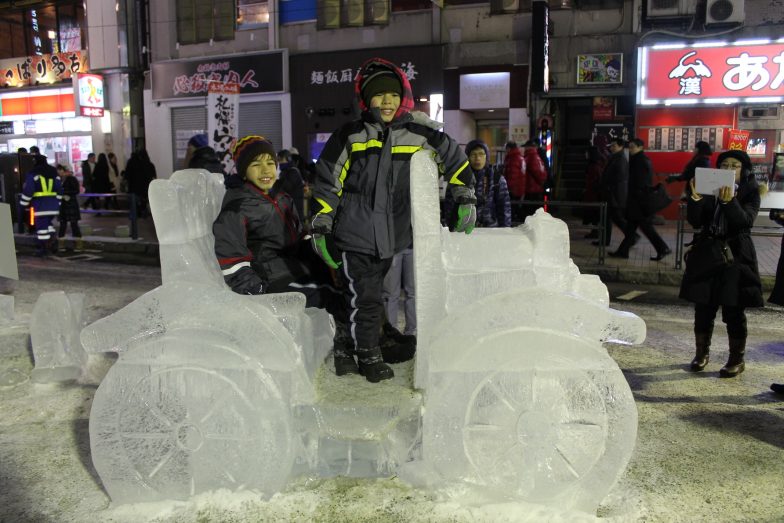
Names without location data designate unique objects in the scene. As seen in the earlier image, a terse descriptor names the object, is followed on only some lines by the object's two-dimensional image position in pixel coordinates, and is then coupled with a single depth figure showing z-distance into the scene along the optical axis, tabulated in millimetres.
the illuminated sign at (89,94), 21406
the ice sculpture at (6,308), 4918
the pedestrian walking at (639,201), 10344
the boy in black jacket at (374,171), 3424
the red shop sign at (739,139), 14594
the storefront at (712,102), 13930
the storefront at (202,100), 19578
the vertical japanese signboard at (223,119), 12258
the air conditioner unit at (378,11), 17938
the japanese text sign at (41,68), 23234
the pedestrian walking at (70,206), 13500
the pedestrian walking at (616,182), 10953
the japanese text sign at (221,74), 19422
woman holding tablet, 4977
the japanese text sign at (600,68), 15613
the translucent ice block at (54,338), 4898
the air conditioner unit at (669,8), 15000
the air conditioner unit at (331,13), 18625
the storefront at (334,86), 17391
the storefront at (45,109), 23594
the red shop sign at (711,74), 13836
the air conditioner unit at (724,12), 14195
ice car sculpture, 2859
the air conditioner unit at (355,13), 18312
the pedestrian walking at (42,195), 11977
